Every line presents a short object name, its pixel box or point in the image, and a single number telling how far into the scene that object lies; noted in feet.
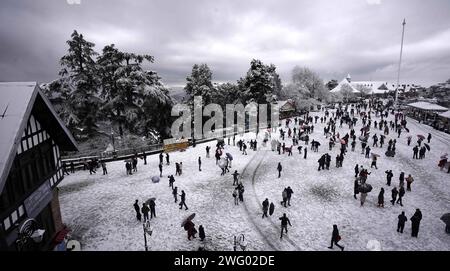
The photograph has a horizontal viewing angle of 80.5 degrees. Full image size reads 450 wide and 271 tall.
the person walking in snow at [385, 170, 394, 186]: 62.87
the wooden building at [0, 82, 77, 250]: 27.27
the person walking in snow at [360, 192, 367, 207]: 54.15
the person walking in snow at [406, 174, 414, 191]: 60.75
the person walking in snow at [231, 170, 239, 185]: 63.58
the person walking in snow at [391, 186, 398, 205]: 53.58
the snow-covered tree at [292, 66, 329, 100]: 228.63
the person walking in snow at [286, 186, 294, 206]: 54.03
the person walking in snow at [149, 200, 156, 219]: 48.35
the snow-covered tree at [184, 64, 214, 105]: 150.00
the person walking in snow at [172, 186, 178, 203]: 55.88
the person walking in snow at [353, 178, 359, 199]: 56.34
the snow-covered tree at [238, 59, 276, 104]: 149.38
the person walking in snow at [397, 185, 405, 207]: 54.03
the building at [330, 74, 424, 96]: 293.35
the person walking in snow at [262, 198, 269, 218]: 49.11
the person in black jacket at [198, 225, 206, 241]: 42.12
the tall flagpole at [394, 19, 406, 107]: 166.55
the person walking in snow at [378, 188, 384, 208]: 52.29
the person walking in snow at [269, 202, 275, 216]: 49.53
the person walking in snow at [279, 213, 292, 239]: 43.11
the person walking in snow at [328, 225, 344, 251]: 39.96
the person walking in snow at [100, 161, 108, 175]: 73.41
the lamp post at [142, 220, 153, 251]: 36.34
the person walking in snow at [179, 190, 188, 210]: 52.70
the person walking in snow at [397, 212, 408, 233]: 43.47
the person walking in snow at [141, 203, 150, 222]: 45.75
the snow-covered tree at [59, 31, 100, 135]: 92.07
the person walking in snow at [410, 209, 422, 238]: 42.57
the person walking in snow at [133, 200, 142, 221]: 47.76
